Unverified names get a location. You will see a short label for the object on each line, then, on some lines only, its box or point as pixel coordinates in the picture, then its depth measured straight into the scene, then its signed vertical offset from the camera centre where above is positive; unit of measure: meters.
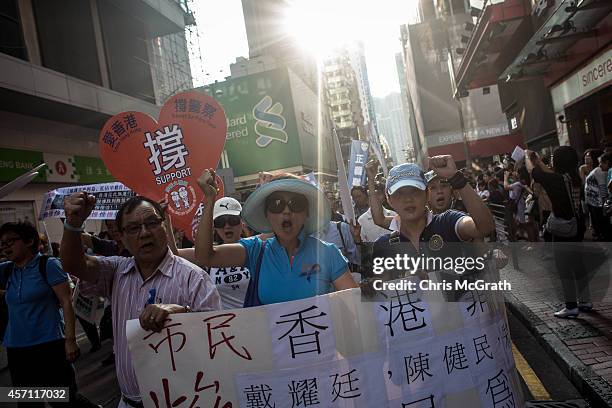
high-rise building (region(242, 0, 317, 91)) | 66.09 +22.43
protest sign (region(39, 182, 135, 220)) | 5.13 +0.35
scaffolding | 33.53 +11.11
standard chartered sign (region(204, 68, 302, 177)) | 44.50 +7.60
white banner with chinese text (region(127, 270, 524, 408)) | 2.38 -0.74
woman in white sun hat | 2.71 -0.23
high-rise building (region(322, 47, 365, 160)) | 120.05 +24.95
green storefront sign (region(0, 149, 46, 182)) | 12.06 +2.05
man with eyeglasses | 2.48 -0.23
